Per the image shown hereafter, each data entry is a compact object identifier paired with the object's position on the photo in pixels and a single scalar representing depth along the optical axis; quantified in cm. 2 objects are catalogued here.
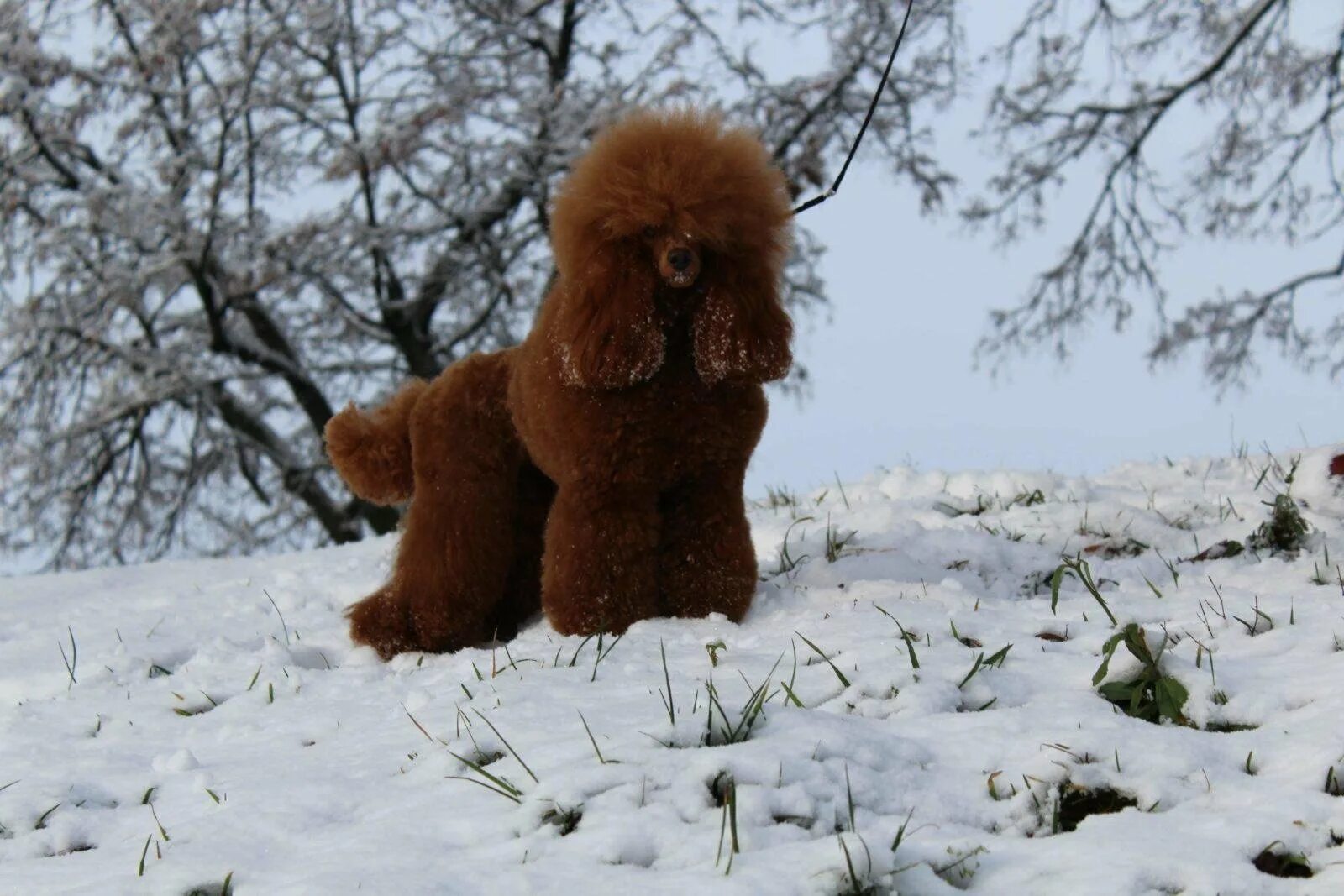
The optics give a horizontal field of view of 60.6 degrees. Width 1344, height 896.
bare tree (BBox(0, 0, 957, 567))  1020
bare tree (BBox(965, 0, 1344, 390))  944
